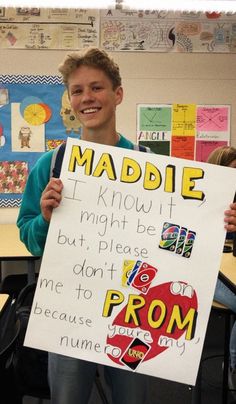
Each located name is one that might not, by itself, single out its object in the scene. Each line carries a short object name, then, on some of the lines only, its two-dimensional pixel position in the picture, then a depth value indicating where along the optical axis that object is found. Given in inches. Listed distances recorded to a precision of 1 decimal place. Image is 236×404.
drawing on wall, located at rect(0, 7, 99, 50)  135.5
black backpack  64.3
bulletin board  139.1
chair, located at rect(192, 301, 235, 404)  75.0
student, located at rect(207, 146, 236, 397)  73.4
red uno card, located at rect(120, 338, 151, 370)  49.0
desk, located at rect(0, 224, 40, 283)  104.0
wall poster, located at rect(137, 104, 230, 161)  143.7
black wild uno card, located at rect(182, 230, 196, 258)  48.3
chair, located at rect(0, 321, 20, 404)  53.8
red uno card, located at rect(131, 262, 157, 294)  49.1
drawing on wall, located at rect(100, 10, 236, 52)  138.5
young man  52.4
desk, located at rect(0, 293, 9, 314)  61.7
